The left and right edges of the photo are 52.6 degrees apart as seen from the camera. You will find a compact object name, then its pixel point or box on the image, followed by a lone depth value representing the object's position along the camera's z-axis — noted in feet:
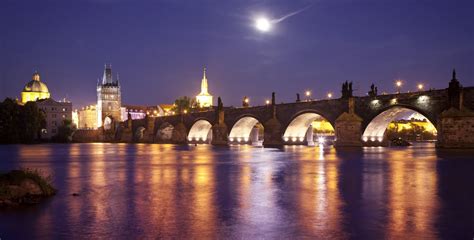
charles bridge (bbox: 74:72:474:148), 143.02
